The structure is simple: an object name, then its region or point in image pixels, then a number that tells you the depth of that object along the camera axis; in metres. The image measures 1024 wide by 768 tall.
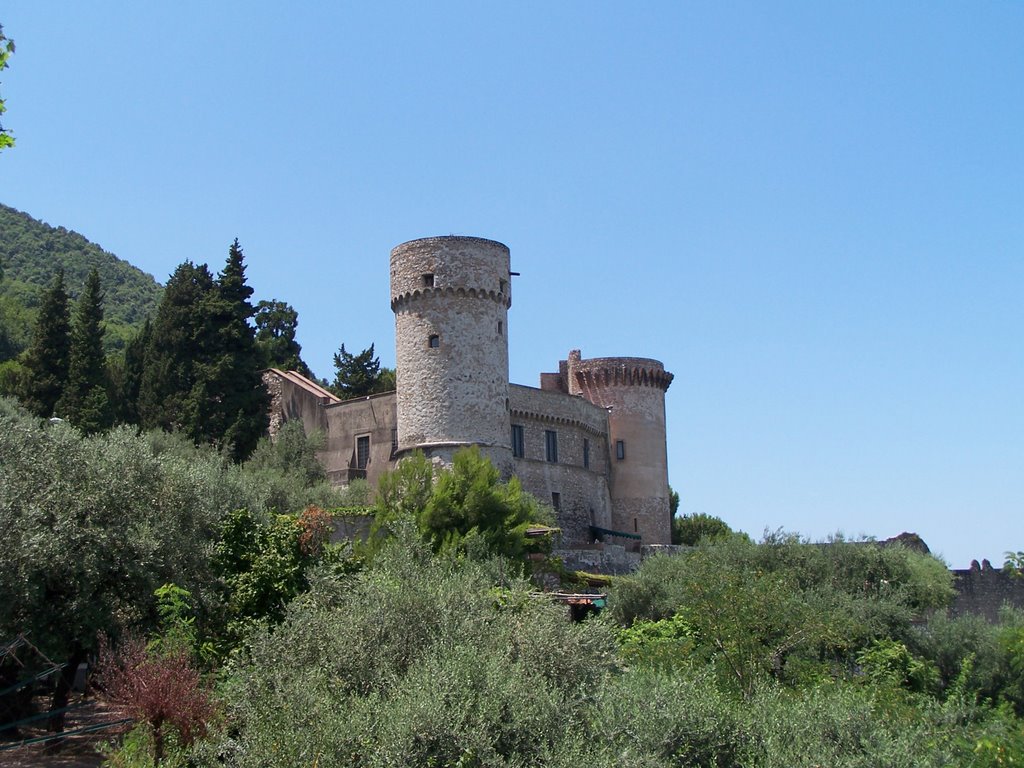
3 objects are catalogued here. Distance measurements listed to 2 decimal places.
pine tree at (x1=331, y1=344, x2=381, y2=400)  48.75
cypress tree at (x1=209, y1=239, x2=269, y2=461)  37.88
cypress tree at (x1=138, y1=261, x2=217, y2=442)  37.41
